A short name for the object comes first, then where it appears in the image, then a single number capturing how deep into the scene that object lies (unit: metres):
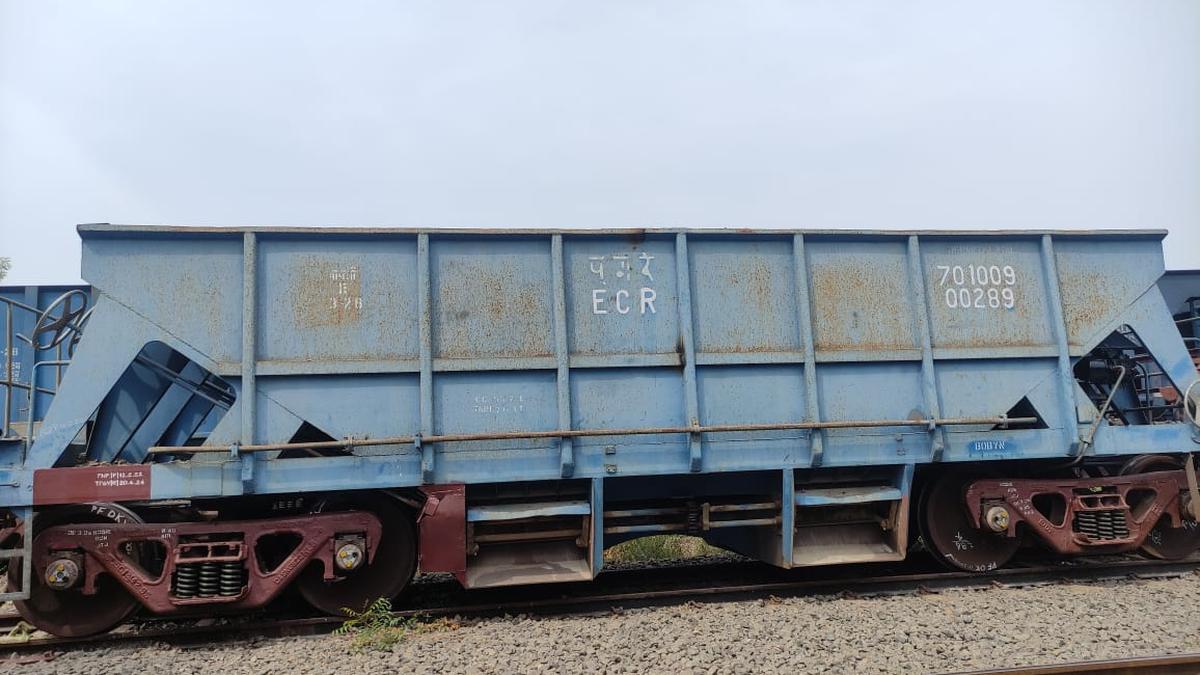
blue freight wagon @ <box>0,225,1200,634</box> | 5.79
